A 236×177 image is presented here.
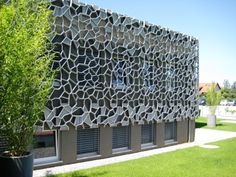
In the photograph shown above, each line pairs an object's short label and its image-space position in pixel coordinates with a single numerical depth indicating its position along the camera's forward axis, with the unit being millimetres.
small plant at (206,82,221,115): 24050
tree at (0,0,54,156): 6164
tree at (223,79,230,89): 131825
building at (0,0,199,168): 10117
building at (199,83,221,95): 57531
